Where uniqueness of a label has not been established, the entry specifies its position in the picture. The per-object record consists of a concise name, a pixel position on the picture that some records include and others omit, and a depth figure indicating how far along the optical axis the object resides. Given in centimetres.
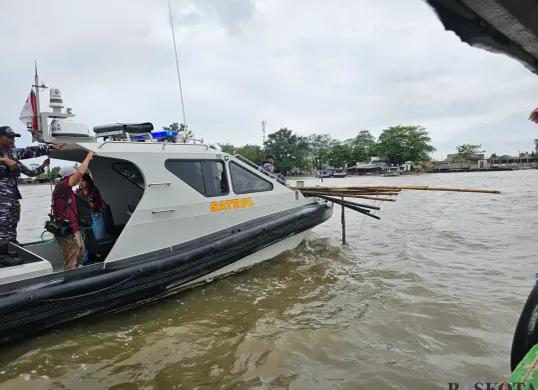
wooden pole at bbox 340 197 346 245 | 816
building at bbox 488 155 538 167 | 8066
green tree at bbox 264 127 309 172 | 8788
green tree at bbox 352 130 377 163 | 8925
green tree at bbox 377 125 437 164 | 8031
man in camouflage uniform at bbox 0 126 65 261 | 362
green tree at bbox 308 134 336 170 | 10012
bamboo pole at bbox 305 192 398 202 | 732
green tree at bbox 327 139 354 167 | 9031
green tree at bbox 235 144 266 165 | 8159
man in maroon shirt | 411
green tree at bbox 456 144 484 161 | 8825
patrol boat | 361
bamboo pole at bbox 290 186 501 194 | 708
